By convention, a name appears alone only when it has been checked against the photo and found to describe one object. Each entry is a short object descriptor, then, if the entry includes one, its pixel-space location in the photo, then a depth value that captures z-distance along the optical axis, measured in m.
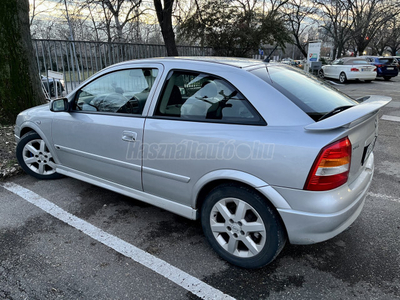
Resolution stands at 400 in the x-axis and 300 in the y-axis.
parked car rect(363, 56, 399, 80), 19.19
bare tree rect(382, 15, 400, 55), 44.73
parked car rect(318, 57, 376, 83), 16.98
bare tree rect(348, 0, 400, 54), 35.31
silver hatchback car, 2.02
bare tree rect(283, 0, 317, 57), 32.93
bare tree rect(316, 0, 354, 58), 34.00
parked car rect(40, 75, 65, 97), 8.51
